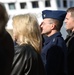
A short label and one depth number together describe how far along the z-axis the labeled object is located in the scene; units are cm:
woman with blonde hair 379
